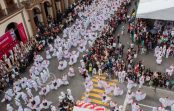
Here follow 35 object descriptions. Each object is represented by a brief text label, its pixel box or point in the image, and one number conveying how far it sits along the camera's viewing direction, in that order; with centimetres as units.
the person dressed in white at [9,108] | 2089
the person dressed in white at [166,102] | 1959
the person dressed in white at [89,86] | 2219
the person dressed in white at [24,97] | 2183
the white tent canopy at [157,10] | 2655
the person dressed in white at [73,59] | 2630
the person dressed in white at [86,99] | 2083
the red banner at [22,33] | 2979
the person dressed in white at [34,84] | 2304
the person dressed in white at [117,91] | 2127
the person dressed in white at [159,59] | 2441
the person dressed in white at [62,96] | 2102
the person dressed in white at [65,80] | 2333
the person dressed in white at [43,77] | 2392
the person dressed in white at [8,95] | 2265
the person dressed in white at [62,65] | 2591
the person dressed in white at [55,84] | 2303
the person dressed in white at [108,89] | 2158
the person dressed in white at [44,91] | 2248
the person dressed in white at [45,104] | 2075
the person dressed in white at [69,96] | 2083
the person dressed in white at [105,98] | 2088
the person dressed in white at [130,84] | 2181
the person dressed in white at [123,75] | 2246
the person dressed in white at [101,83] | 2217
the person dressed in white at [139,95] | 2044
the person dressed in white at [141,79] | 2169
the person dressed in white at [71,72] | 2423
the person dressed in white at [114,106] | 1947
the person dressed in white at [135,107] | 1914
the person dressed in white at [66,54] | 2728
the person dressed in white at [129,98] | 2038
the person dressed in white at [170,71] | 2228
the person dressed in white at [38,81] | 2338
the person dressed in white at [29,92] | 2202
